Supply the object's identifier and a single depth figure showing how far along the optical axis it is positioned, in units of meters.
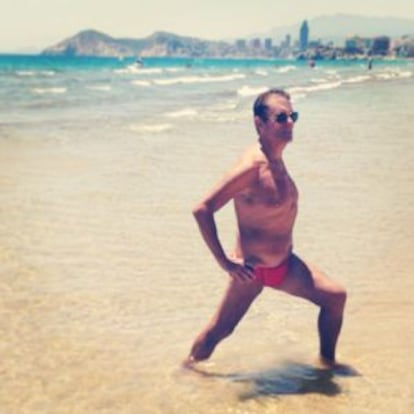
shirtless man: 3.67
